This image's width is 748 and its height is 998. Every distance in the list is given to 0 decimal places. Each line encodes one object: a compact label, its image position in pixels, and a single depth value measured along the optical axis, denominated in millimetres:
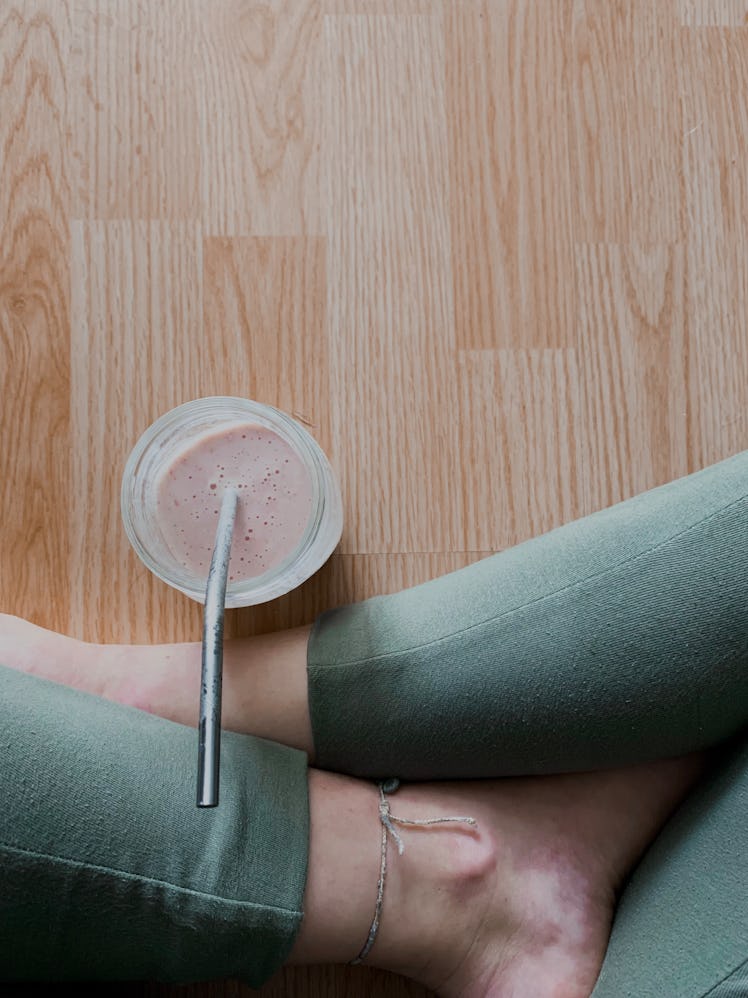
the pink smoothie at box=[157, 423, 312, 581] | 699
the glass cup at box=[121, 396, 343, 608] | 700
